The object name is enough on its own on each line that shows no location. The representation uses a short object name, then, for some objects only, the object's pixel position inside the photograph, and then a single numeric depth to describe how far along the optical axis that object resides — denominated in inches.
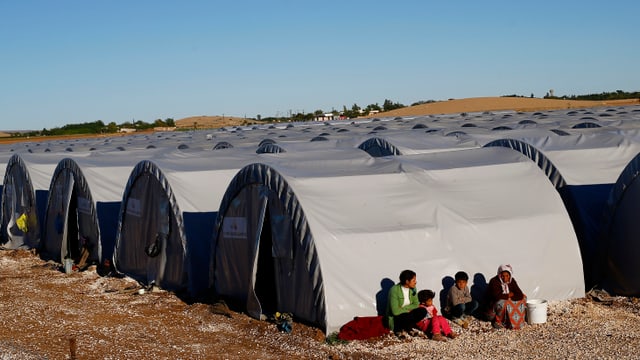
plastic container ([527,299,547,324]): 437.4
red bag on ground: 416.8
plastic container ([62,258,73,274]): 696.4
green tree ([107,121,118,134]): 3879.2
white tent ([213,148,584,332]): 439.8
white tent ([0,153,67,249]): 841.5
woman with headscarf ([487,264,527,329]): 434.6
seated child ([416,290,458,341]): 416.2
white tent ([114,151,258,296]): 572.4
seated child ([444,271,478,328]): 443.2
